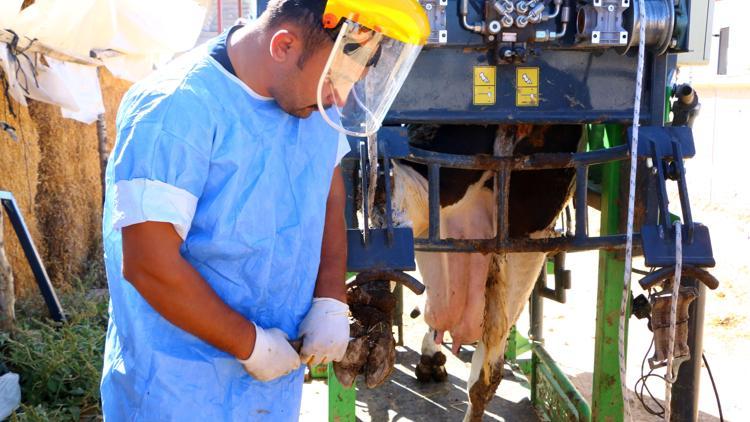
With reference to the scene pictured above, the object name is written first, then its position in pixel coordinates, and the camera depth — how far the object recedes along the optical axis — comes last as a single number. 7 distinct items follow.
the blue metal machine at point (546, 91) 2.55
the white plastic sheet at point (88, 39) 5.12
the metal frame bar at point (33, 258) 4.59
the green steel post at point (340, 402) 3.13
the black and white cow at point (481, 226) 3.18
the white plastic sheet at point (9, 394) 3.56
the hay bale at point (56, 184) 5.47
